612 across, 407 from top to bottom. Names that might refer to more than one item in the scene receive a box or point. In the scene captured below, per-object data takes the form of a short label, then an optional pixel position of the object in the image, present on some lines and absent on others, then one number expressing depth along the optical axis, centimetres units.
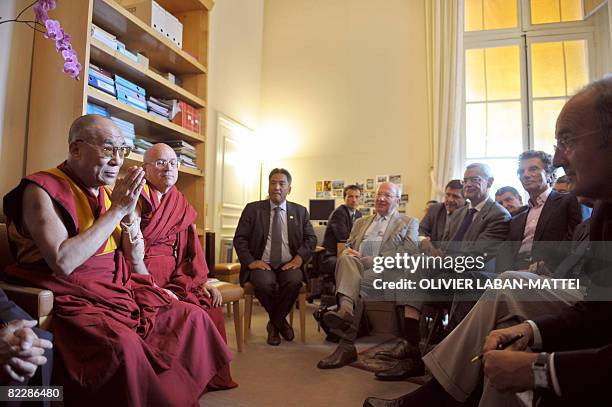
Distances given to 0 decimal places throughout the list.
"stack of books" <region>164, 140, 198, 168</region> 333
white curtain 480
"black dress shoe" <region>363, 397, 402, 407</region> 150
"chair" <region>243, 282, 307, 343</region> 307
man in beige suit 259
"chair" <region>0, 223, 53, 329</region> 130
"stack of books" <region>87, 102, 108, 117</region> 250
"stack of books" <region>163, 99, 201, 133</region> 328
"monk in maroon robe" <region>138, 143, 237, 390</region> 211
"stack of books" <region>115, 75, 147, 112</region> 270
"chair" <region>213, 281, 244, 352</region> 258
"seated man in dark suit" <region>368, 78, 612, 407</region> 83
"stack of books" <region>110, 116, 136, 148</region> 277
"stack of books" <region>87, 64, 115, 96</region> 246
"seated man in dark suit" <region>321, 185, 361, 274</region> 394
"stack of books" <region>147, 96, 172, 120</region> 306
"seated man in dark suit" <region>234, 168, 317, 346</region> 315
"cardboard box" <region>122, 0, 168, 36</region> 300
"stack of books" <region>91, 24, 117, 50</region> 244
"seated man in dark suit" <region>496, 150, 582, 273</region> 219
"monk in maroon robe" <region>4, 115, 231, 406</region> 132
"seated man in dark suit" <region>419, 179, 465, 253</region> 344
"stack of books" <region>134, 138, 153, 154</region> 290
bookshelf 230
